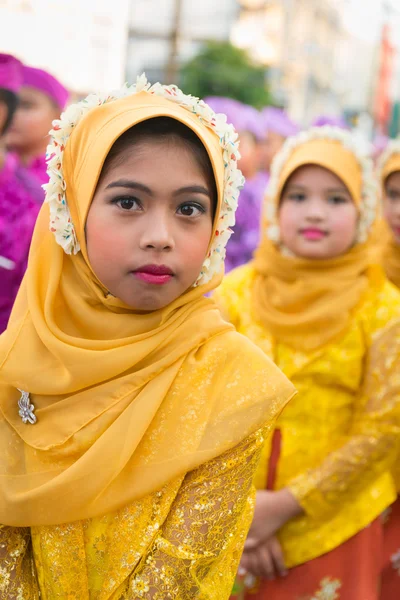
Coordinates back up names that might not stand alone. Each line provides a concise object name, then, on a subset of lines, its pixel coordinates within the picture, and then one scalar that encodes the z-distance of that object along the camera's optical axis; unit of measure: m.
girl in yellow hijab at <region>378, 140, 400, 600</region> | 3.02
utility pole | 12.88
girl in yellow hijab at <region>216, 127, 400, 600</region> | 2.54
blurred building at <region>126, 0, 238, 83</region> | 26.84
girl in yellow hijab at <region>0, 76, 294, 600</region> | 1.59
